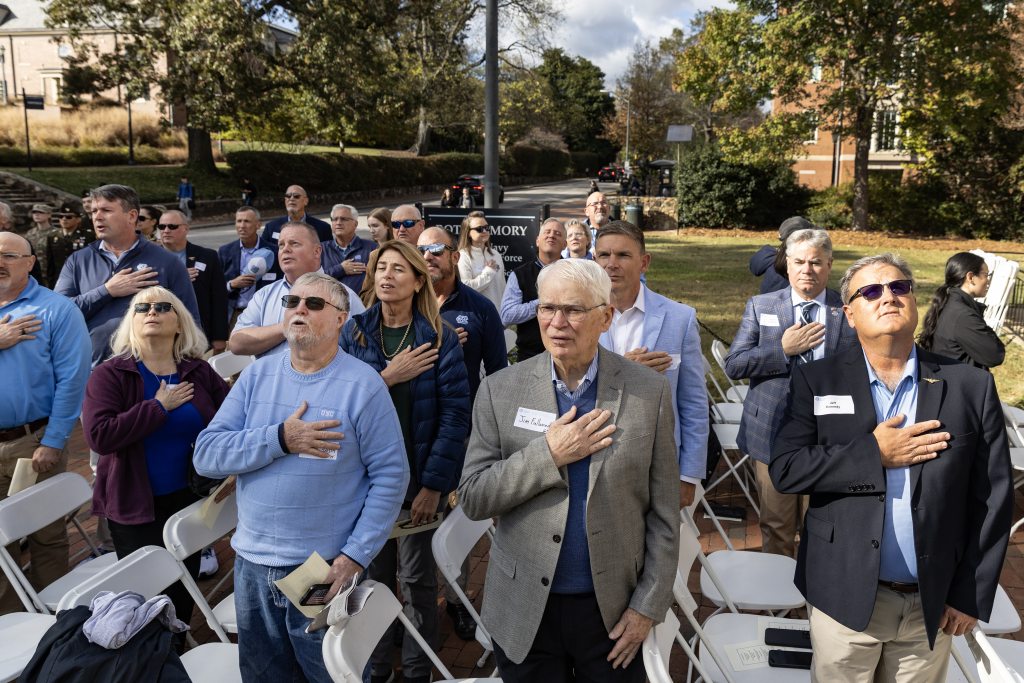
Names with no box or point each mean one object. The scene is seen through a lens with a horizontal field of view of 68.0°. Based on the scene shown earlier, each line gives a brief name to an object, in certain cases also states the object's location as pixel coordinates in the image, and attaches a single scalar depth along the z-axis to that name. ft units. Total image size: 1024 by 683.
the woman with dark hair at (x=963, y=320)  16.12
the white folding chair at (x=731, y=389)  21.05
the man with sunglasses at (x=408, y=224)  20.36
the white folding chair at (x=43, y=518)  11.13
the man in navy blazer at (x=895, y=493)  7.86
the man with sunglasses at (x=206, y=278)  21.08
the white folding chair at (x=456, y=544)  9.91
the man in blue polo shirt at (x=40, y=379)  13.32
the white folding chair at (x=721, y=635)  9.32
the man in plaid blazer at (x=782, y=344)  12.71
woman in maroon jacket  11.46
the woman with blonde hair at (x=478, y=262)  21.17
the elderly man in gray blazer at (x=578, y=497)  7.60
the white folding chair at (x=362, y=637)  7.81
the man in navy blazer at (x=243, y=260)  23.08
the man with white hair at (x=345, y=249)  20.63
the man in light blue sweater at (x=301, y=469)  8.96
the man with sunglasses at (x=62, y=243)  26.78
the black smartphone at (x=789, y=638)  10.18
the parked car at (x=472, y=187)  87.97
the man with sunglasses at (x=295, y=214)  24.77
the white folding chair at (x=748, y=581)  11.37
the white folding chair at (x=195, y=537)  10.50
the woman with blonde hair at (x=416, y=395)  11.32
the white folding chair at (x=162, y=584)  9.44
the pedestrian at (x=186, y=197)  87.35
